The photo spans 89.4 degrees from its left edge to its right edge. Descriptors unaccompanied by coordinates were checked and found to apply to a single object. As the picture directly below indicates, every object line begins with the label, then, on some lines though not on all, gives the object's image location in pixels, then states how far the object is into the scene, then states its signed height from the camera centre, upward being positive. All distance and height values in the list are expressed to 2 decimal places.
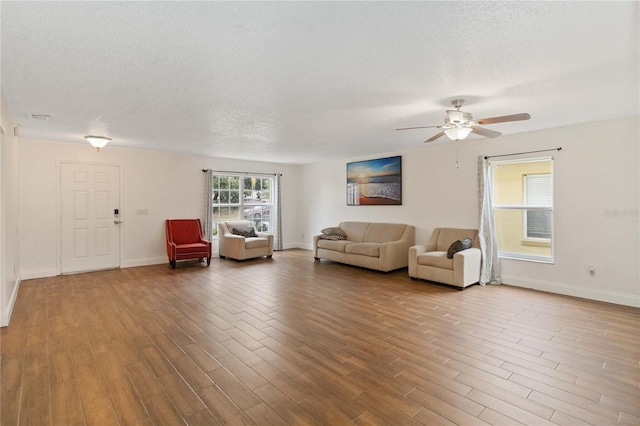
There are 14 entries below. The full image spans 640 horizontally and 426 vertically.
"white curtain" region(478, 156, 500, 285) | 5.22 -0.33
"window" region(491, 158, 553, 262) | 4.95 +0.01
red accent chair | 6.43 -0.65
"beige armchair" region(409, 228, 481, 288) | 4.85 -0.81
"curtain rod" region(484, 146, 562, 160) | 4.64 +0.86
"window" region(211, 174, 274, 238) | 7.88 +0.30
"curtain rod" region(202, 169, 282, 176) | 7.67 +0.96
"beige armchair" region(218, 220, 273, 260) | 7.11 -0.74
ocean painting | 6.78 +0.62
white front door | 5.87 -0.09
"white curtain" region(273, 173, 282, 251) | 8.70 -0.12
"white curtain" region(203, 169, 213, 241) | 7.46 +0.07
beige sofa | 6.01 -0.71
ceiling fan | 3.44 +0.93
